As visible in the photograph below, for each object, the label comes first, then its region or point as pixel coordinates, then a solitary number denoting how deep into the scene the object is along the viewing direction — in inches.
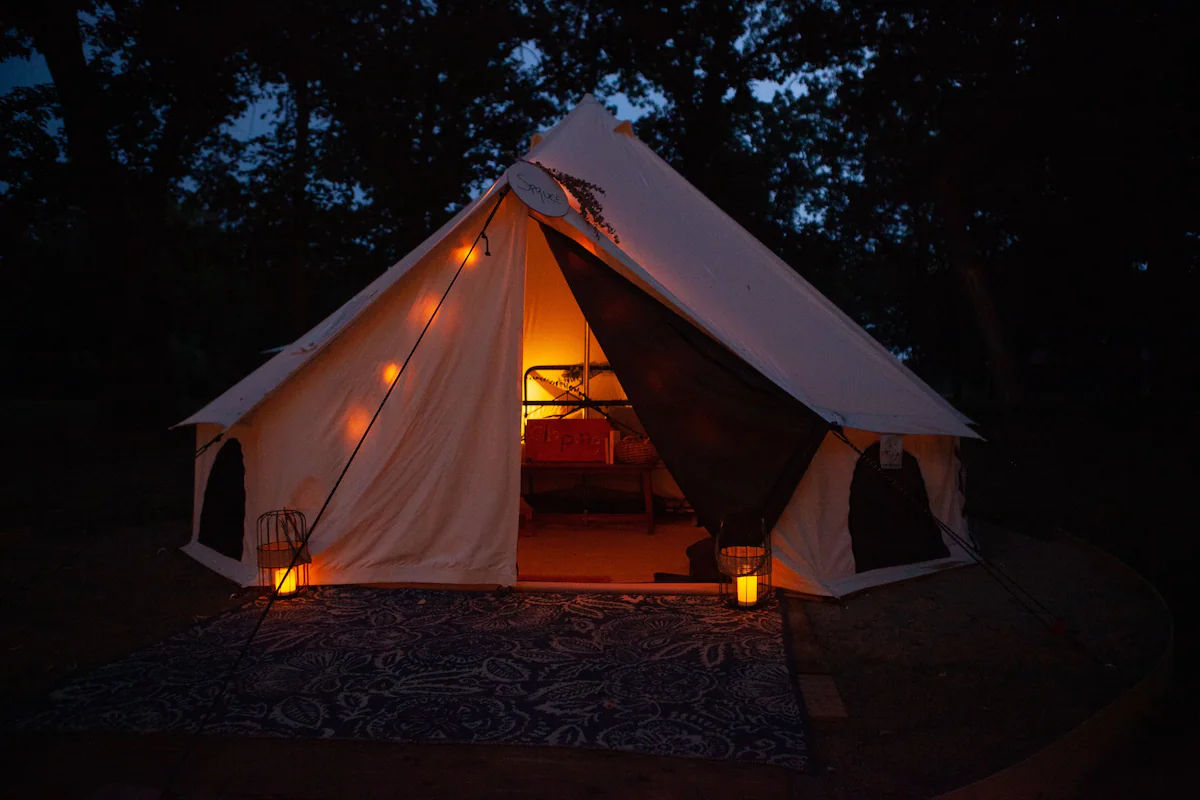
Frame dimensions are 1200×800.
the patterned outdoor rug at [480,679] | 121.3
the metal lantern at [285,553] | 192.2
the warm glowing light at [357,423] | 201.3
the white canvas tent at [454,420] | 196.9
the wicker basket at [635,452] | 265.7
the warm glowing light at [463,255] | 204.5
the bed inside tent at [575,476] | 261.9
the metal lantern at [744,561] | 185.0
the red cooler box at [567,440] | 264.8
